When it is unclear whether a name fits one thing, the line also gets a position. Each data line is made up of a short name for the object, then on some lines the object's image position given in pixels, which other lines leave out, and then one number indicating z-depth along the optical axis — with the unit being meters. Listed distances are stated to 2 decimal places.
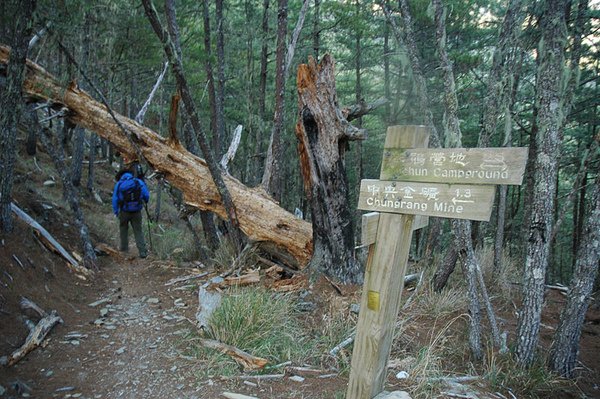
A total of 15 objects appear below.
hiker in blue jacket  9.04
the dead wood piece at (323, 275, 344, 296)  5.88
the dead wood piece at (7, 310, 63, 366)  4.21
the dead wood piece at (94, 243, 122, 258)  8.66
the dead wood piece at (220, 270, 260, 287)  6.03
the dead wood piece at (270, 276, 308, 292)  5.93
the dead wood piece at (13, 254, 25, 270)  5.64
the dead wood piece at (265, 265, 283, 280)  6.53
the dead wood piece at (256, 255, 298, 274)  6.95
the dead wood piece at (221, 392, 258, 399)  3.79
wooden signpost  3.04
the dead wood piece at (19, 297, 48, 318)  4.99
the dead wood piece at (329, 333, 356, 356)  4.55
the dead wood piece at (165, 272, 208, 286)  7.34
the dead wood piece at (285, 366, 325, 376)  4.31
